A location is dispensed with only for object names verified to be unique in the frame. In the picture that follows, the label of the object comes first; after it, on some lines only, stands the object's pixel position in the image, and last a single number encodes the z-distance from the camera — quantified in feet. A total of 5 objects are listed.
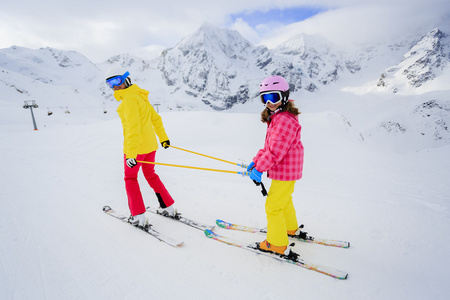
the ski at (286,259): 8.98
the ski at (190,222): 12.71
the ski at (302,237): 10.95
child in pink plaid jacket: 9.06
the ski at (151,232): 11.23
